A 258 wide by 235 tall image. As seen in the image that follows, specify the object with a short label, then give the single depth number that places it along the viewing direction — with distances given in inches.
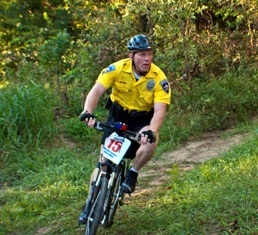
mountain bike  264.8
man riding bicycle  291.2
